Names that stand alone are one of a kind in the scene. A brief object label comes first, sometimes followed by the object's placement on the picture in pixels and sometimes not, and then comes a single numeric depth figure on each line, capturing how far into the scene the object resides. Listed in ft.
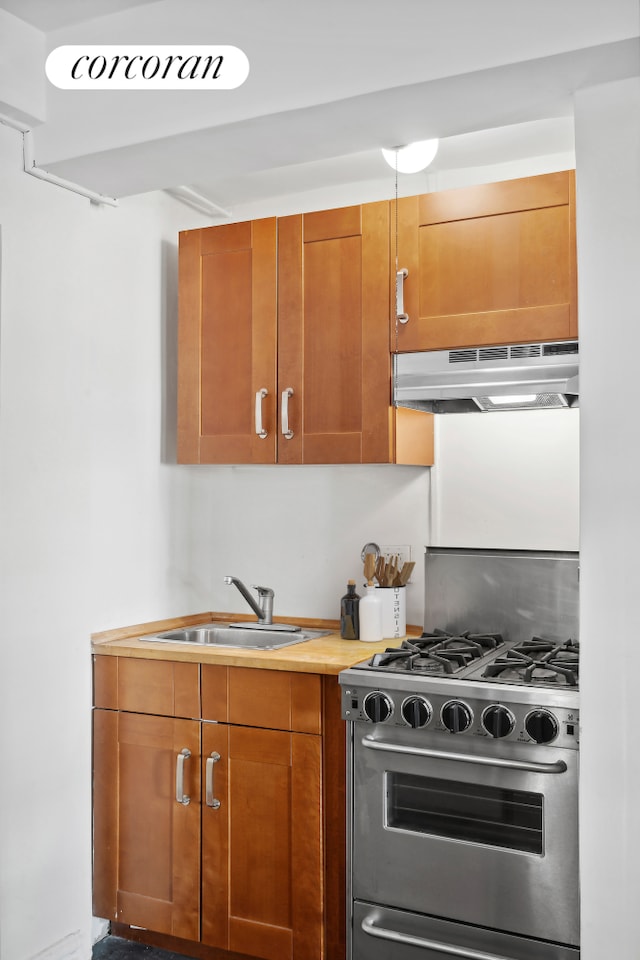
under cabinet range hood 7.92
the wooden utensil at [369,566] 9.82
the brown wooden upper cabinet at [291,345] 8.92
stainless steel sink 10.15
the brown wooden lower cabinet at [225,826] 7.98
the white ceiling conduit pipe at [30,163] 7.93
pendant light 8.30
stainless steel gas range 6.88
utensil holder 9.58
